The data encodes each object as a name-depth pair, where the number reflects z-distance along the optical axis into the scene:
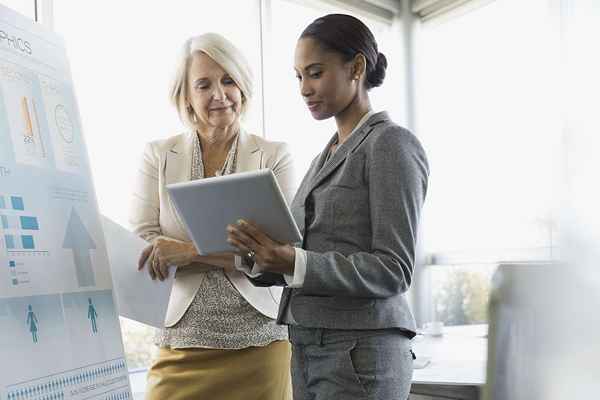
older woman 1.69
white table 1.74
